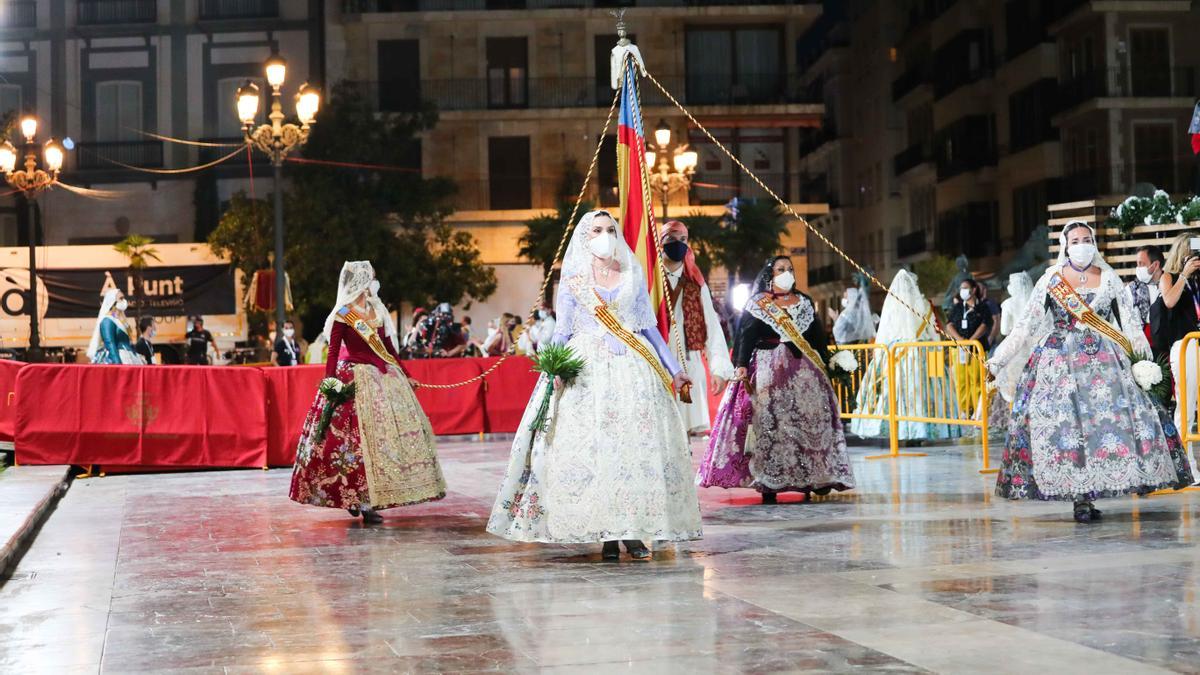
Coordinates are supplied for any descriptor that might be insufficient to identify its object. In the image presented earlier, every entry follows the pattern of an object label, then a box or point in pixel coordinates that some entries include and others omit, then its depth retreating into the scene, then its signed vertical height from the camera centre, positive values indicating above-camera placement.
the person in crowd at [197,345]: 27.80 +0.89
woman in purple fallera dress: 11.02 -0.20
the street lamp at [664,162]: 23.34 +3.59
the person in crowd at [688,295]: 11.94 +0.69
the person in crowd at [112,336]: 18.91 +0.74
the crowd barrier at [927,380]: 15.13 +0.01
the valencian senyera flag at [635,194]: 10.62 +1.31
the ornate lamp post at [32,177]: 23.64 +3.37
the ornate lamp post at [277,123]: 21.16 +3.63
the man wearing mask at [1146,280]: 12.88 +0.82
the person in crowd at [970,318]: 17.25 +0.68
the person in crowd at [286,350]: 22.88 +0.65
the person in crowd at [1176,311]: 12.59 +0.52
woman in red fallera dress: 10.66 -0.28
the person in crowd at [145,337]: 21.81 +0.83
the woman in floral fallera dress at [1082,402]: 9.38 -0.15
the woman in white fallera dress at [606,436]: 8.23 -0.25
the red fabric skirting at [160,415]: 15.73 -0.18
